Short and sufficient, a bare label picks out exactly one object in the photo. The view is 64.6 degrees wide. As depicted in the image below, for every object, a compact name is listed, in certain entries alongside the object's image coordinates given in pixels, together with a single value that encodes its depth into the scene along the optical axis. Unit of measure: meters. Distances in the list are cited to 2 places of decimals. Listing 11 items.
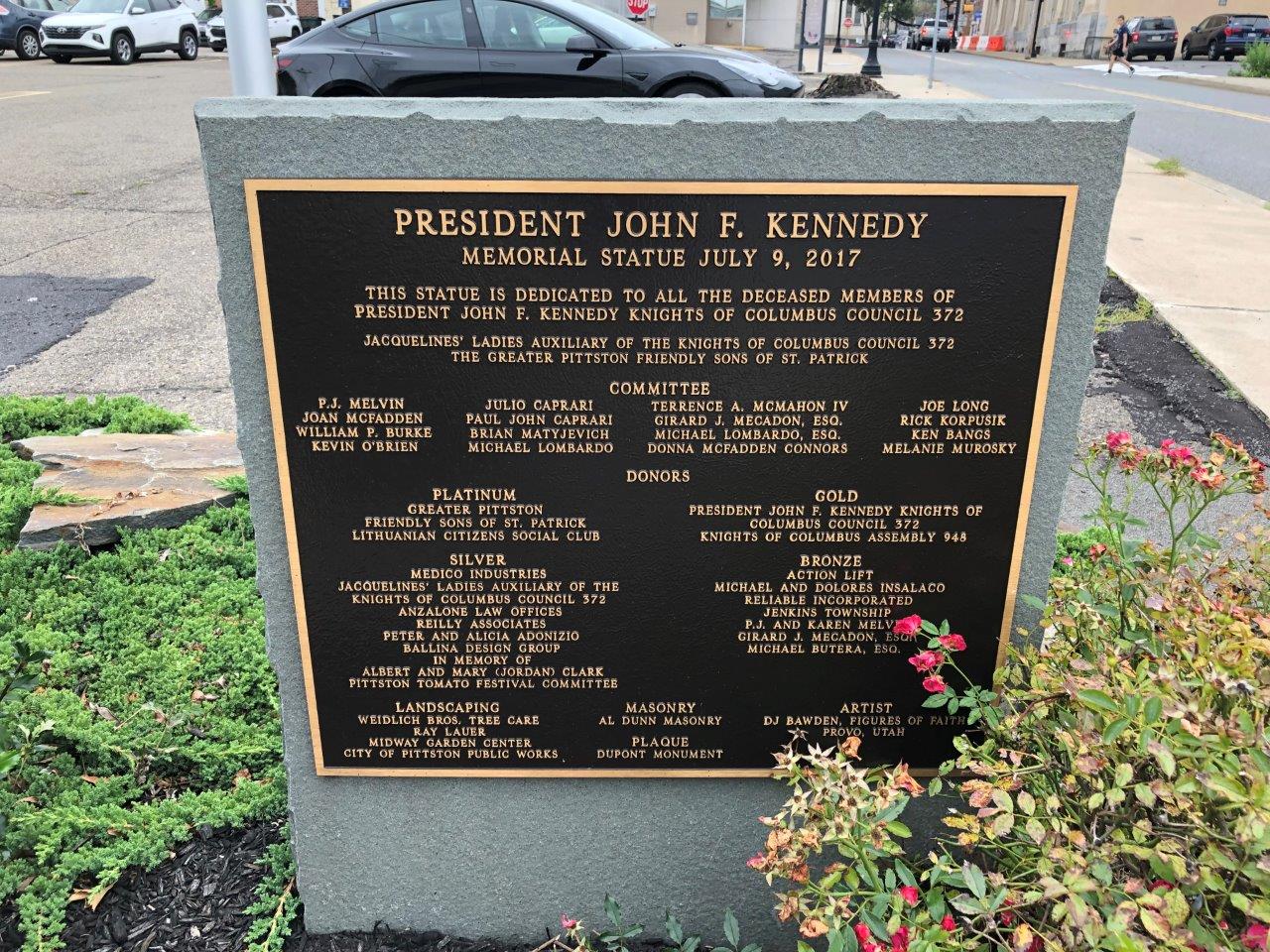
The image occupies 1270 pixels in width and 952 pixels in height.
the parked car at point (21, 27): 26.81
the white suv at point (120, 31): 25.69
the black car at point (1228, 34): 41.53
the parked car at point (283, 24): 30.39
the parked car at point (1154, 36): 42.69
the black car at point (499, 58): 9.89
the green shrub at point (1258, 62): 31.21
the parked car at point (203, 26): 35.08
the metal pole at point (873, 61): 30.85
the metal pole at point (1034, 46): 55.12
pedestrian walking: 39.66
